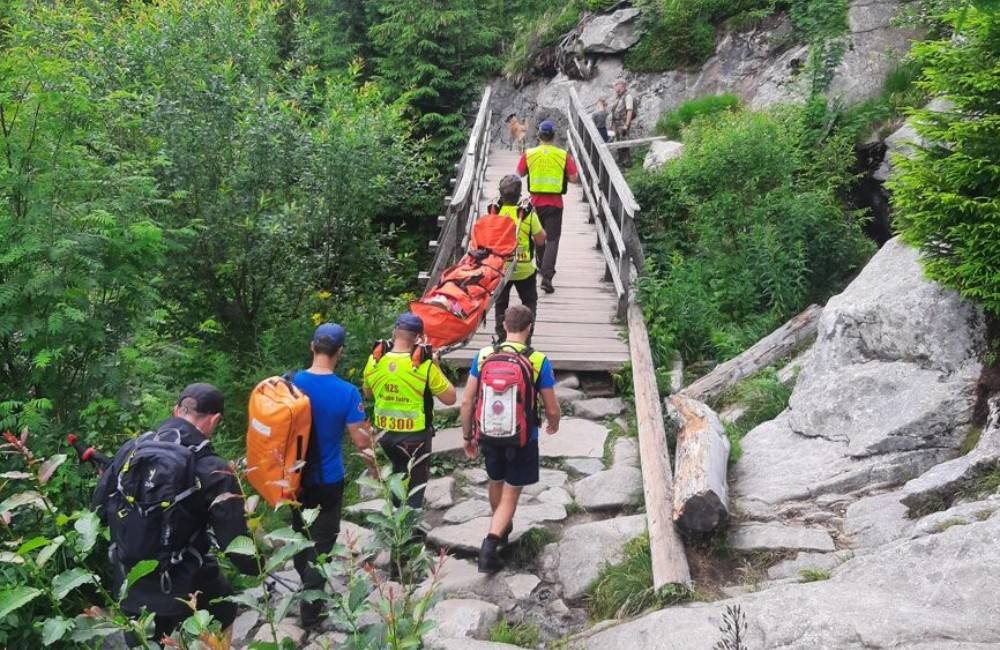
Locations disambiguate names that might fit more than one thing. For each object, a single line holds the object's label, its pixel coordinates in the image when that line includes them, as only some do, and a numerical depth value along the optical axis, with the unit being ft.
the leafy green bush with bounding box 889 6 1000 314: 16.67
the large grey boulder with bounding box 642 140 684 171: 44.57
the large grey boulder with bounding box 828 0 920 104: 38.06
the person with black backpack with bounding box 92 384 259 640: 10.69
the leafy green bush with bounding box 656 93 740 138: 48.29
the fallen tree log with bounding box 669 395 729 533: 15.98
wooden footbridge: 17.93
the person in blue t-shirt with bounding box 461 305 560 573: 16.30
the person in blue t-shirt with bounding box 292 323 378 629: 14.57
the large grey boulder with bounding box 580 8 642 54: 59.62
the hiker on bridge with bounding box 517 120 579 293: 29.22
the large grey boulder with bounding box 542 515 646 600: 16.67
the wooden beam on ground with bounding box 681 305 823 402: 23.80
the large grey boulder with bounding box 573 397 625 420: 24.95
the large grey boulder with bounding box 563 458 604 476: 21.68
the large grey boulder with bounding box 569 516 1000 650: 11.05
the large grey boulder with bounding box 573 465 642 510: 19.69
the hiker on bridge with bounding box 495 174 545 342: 24.99
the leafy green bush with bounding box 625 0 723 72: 54.44
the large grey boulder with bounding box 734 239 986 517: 16.53
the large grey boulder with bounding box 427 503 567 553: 18.51
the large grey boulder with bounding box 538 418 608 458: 22.67
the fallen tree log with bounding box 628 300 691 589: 15.15
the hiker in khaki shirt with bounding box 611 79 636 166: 54.60
